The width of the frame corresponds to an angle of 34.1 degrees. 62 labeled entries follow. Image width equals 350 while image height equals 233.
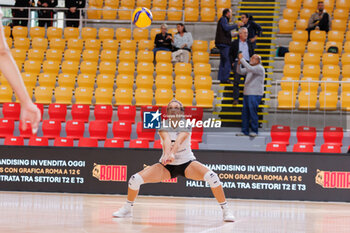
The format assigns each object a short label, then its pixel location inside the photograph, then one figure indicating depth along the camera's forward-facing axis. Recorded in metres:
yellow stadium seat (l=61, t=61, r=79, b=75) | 16.59
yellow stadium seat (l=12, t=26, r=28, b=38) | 18.69
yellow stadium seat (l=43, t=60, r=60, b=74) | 16.62
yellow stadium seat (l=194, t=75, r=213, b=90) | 15.41
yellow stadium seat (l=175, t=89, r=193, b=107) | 14.76
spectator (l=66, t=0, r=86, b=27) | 18.80
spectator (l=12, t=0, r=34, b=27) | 19.25
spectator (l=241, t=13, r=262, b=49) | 15.87
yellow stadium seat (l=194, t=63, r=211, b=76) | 16.11
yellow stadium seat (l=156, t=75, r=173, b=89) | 15.52
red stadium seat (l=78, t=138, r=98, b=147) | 12.95
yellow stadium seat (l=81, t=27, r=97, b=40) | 18.56
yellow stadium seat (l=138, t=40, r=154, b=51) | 17.61
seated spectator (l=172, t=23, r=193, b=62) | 16.64
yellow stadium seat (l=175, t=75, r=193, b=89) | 15.48
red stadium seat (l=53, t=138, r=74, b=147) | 12.94
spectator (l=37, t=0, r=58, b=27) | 19.09
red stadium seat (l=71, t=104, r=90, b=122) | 14.29
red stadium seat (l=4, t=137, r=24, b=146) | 12.97
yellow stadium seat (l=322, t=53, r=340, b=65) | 16.19
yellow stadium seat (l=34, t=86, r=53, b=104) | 15.29
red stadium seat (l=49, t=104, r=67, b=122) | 14.45
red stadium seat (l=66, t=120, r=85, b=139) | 13.50
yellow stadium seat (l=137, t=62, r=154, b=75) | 16.23
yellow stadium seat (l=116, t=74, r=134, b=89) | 15.83
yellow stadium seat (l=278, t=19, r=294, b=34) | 18.53
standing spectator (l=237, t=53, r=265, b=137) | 12.02
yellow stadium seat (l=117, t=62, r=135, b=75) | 16.42
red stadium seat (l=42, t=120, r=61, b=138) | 13.59
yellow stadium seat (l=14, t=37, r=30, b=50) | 18.00
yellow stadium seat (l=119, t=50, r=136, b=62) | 17.02
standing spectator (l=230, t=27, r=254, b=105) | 14.99
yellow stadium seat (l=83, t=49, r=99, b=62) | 17.11
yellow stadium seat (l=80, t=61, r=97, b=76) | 16.47
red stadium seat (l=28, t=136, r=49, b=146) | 13.12
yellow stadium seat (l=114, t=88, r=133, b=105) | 15.11
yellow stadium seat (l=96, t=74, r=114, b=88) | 15.87
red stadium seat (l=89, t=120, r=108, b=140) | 13.40
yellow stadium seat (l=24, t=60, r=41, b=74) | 16.70
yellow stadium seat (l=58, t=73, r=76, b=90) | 15.97
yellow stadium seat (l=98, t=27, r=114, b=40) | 18.56
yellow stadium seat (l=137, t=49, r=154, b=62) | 16.88
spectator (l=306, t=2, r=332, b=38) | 17.33
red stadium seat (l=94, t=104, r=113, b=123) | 14.04
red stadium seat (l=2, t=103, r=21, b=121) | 14.12
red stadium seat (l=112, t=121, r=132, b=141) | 13.23
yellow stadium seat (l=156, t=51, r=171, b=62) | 16.83
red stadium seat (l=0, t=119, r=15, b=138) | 13.59
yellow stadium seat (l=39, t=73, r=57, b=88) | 15.99
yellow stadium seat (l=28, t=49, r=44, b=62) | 17.23
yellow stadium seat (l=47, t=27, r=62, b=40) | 18.59
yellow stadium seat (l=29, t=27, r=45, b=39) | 18.80
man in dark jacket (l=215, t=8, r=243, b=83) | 15.70
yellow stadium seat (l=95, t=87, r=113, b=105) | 15.13
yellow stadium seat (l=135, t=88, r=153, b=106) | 14.97
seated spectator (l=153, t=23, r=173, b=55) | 16.95
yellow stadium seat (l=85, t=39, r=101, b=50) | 17.69
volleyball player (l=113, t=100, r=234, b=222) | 8.19
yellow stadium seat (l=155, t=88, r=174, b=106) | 14.73
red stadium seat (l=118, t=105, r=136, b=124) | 13.66
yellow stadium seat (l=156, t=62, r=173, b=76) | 16.21
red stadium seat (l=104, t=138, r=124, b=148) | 12.92
